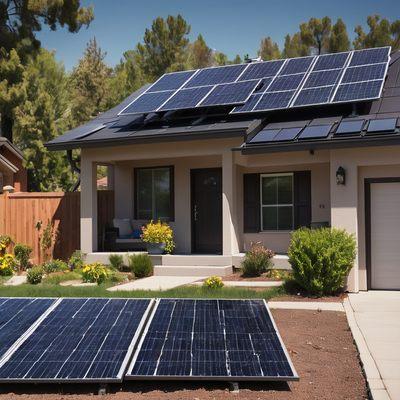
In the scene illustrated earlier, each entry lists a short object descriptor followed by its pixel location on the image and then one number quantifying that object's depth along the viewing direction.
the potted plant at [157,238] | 14.41
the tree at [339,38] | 28.64
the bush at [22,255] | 15.56
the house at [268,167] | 11.68
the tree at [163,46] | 31.25
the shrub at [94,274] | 13.02
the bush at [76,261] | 14.86
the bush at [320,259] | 10.66
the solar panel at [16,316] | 6.21
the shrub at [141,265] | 13.81
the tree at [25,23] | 28.33
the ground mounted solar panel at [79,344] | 5.49
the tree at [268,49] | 33.12
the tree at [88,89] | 34.28
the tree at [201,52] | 35.69
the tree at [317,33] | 29.28
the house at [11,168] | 24.69
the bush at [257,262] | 12.97
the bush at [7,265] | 14.30
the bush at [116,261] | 14.47
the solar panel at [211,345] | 5.49
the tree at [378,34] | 27.94
